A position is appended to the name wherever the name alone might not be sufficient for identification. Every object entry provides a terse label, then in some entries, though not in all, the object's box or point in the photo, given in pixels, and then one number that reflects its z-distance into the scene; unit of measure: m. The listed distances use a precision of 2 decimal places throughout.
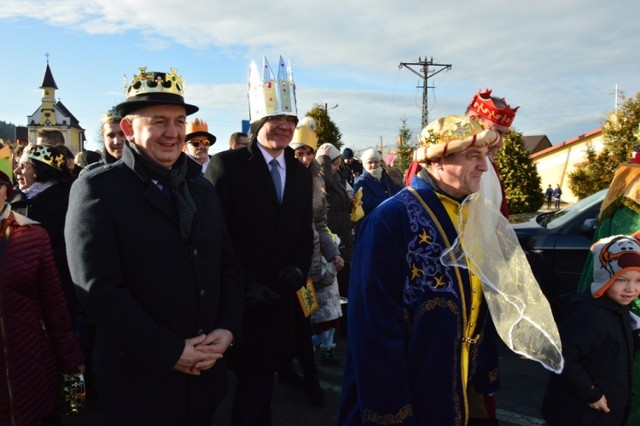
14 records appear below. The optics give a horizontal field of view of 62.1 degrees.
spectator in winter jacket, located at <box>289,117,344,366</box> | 4.38
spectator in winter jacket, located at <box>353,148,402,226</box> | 6.92
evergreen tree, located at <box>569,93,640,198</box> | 12.88
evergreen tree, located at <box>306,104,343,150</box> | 24.98
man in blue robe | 2.01
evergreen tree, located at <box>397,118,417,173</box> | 26.14
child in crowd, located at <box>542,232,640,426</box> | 2.79
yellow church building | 71.06
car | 5.65
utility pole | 33.75
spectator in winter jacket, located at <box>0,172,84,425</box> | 2.65
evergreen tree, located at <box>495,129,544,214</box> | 14.39
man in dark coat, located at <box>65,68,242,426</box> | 2.01
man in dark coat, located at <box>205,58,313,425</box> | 2.96
